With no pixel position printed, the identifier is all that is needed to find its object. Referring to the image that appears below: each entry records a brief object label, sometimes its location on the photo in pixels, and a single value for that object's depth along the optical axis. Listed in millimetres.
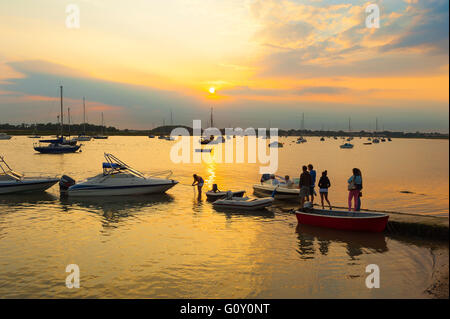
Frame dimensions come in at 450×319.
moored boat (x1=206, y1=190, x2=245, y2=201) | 25586
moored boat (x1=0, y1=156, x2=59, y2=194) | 28984
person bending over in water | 28922
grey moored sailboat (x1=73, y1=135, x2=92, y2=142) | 151000
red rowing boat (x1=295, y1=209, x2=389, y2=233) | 17172
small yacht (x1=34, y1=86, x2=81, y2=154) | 84062
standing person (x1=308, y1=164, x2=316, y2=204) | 21867
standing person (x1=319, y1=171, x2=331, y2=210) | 20516
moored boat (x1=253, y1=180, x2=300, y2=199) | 26219
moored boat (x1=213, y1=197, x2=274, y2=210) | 22844
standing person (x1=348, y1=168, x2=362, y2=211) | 17934
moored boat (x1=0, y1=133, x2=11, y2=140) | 187375
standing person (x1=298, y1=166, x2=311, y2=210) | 20391
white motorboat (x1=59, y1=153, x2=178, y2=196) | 27969
